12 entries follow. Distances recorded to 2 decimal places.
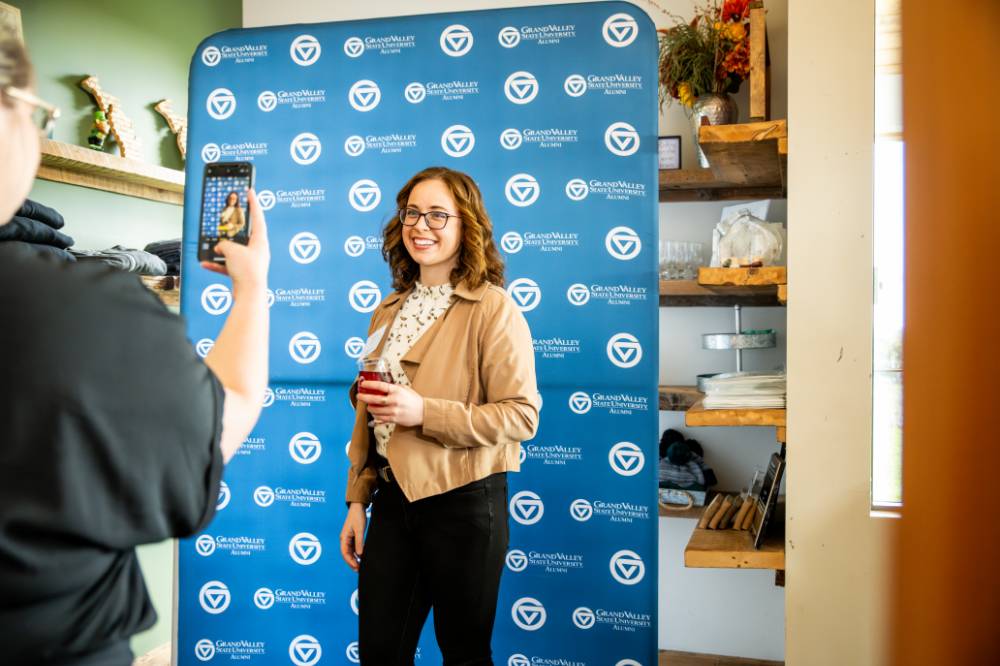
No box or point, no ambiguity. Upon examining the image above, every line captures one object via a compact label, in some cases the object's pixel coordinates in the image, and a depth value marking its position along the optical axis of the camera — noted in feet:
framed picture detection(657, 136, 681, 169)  10.53
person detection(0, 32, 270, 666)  2.15
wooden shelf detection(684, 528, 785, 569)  7.39
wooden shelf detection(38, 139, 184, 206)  8.99
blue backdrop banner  7.70
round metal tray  8.80
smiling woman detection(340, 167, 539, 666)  5.51
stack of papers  7.52
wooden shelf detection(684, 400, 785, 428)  7.41
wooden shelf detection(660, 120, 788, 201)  7.48
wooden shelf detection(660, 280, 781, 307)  9.22
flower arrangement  9.21
